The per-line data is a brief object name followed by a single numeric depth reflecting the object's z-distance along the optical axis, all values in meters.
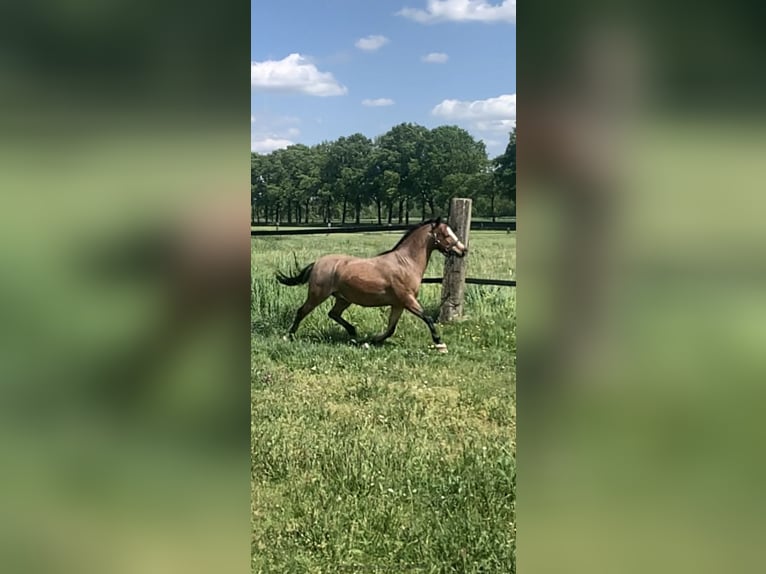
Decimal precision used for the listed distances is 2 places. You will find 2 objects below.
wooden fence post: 6.27
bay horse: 5.59
